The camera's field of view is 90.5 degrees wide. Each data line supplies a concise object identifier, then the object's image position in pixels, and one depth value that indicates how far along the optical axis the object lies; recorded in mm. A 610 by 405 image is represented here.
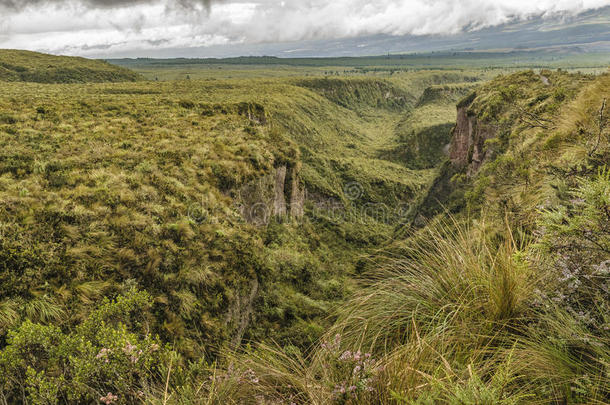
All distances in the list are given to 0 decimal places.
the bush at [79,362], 3031
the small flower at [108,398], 2673
